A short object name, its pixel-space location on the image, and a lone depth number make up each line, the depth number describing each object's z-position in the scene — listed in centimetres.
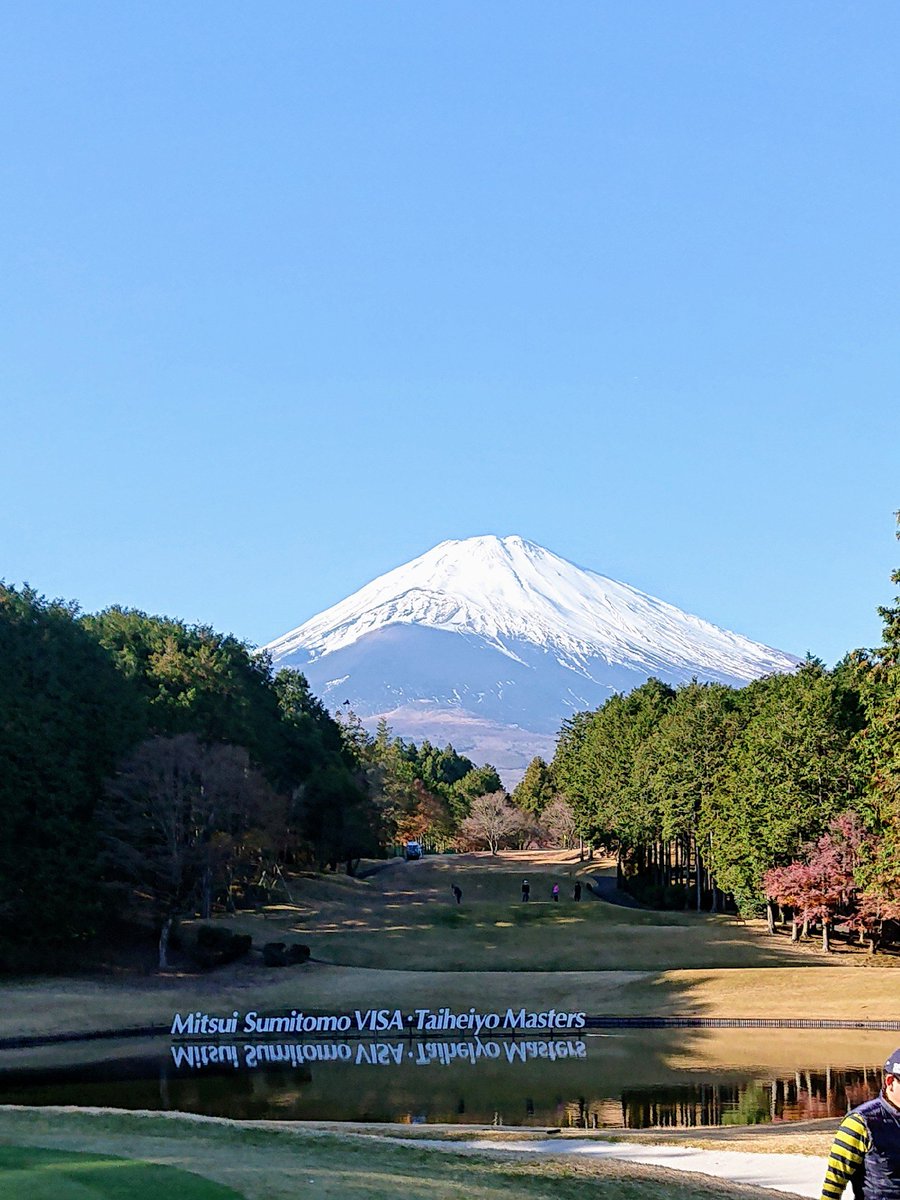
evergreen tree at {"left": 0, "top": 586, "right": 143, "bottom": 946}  5131
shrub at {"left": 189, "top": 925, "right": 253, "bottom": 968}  5388
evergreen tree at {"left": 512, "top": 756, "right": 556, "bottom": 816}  16012
